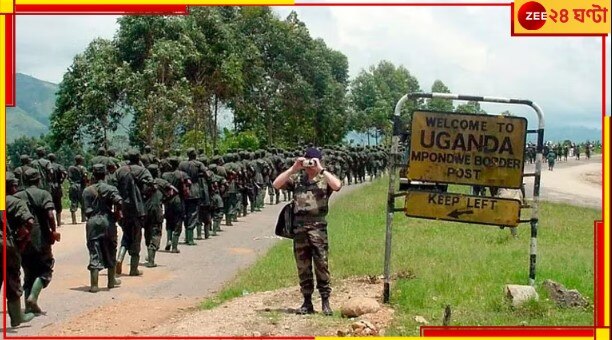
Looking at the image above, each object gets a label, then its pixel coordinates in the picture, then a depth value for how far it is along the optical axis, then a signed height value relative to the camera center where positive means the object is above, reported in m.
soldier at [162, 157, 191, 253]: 12.98 -0.62
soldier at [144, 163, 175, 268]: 11.18 -0.76
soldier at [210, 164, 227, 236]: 15.09 -0.50
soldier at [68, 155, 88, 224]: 16.19 -0.24
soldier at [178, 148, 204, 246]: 13.79 -0.43
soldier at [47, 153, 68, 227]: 15.16 -0.25
